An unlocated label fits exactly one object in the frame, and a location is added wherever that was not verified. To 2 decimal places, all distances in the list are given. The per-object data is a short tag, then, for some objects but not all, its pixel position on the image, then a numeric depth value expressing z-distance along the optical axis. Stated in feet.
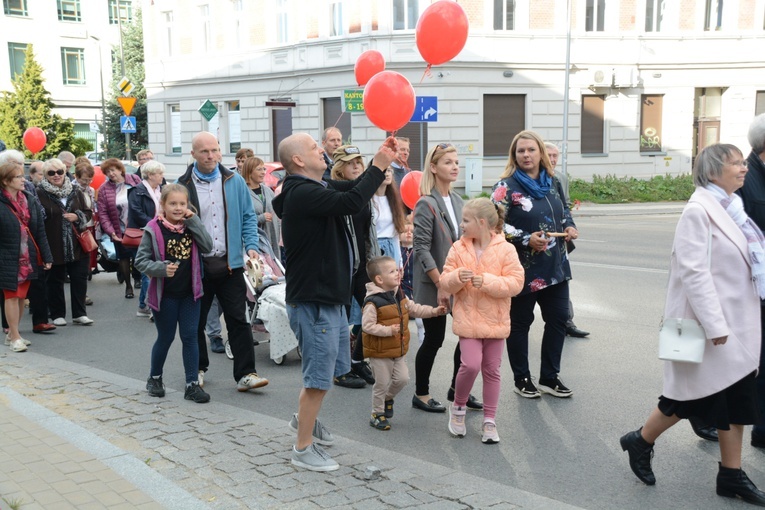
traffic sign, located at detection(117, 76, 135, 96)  94.48
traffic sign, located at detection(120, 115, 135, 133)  96.22
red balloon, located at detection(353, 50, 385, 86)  34.06
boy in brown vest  19.15
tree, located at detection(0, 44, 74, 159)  137.49
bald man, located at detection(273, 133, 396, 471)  15.98
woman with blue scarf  20.66
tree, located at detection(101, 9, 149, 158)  154.58
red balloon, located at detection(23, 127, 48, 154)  61.00
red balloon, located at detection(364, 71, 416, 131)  20.34
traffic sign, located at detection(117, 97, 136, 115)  92.07
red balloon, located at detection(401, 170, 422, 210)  25.61
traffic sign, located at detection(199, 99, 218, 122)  74.92
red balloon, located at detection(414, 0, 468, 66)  25.16
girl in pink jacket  17.93
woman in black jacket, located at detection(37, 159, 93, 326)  32.24
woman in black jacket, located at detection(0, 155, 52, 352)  28.07
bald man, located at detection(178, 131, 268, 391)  22.11
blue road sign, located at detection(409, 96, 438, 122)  54.80
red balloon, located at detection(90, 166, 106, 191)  47.06
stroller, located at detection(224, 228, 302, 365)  24.84
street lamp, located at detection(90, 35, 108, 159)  136.75
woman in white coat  14.64
